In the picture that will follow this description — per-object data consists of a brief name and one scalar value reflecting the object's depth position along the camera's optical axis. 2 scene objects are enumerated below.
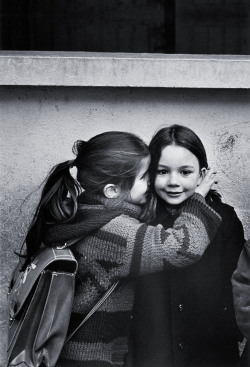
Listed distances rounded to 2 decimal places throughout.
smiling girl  3.35
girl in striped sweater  3.08
